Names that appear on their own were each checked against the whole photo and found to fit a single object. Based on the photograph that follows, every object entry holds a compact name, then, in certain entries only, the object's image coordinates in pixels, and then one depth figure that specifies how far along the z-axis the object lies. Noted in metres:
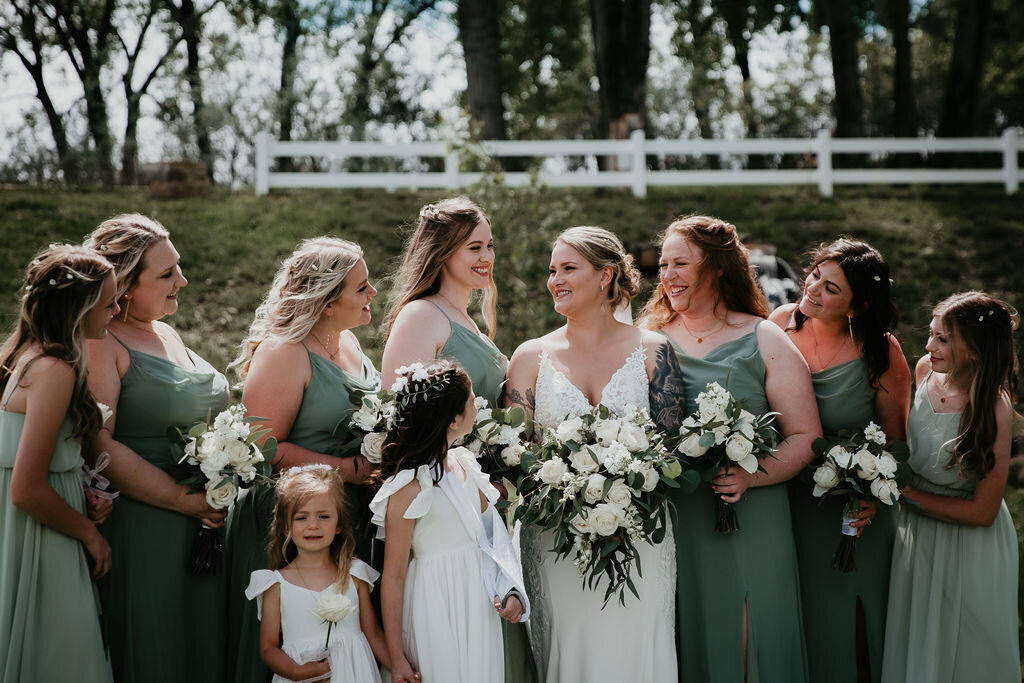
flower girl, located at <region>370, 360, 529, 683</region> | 3.98
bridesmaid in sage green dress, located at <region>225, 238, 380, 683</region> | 4.50
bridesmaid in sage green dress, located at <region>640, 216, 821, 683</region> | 4.51
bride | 4.45
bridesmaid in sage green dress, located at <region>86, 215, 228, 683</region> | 4.31
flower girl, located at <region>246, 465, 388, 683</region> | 4.00
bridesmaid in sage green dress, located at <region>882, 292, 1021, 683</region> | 4.55
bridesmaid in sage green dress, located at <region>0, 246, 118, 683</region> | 3.87
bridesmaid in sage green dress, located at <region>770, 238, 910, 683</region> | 4.85
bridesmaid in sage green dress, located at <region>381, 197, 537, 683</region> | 4.69
